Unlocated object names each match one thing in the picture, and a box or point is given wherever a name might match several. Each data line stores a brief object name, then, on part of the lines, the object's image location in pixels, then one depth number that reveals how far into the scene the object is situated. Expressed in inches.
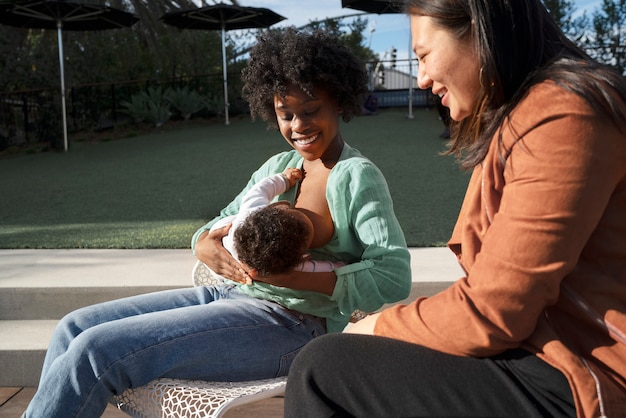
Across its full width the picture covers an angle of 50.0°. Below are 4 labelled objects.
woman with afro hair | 71.3
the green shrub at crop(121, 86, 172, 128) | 527.8
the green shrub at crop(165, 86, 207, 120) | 551.8
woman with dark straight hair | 45.6
